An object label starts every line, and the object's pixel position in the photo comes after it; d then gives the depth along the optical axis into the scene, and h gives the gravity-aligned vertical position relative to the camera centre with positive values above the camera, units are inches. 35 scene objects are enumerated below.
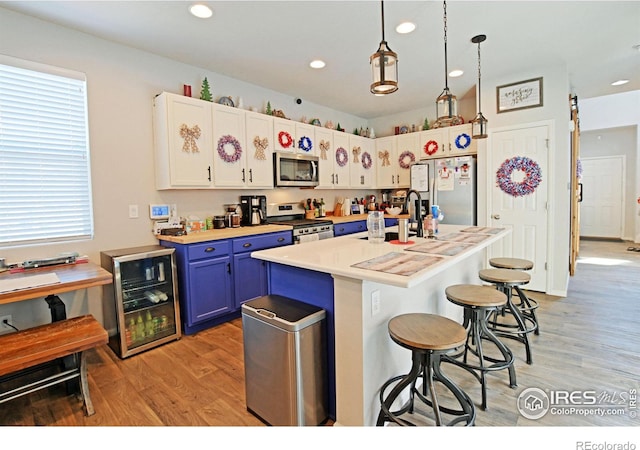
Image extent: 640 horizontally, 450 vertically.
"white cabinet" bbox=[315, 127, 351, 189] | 187.0 +29.4
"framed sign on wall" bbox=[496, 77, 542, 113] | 155.0 +53.2
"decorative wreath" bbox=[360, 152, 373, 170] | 217.9 +31.3
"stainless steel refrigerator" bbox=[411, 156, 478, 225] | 177.0 +10.2
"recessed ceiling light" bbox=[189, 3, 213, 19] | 94.7 +60.2
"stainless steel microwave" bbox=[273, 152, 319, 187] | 160.7 +20.2
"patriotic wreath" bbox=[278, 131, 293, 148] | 162.6 +35.4
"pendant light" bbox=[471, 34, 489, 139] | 116.4 +28.5
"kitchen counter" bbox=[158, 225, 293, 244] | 116.8 -9.8
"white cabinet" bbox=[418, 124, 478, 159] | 185.3 +36.9
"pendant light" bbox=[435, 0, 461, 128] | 88.3 +26.4
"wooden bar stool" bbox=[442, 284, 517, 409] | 77.1 -28.9
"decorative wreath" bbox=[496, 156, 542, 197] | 158.4 +13.0
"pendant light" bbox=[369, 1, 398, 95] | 66.5 +28.7
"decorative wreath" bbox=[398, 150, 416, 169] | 207.5 +30.2
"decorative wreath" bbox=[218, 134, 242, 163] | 137.3 +26.6
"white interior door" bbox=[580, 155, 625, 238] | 298.7 +3.1
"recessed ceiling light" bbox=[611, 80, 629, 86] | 177.8 +65.7
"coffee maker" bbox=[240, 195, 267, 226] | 154.0 -0.8
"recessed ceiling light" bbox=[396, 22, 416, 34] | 108.3 +61.1
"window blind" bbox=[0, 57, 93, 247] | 98.8 +19.0
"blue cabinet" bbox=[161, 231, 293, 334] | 118.0 -27.3
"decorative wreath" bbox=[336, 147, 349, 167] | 197.6 +31.1
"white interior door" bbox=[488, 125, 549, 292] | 157.0 -1.7
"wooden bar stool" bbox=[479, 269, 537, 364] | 96.4 -24.7
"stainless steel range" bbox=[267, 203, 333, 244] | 157.0 -7.7
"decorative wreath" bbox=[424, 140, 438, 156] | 197.3 +35.2
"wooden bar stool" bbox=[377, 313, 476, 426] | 59.4 -26.3
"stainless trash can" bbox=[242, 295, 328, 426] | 64.8 -32.5
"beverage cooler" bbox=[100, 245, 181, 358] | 105.0 -30.4
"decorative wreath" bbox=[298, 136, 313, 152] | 174.1 +34.9
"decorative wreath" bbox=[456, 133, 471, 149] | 185.1 +36.4
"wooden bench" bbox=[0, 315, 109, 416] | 69.5 -30.5
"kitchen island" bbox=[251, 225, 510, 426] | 63.1 -19.9
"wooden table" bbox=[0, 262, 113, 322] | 74.9 -17.6
